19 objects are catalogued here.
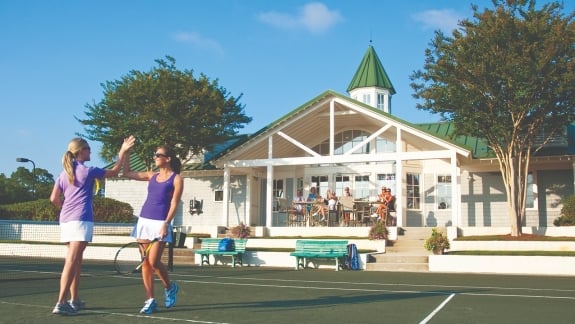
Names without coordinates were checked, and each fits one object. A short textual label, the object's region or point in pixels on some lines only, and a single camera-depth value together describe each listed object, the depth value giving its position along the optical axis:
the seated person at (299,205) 22.20
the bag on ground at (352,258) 15.20
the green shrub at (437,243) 15.67
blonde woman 6.01
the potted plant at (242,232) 21.38
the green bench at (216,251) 16.46
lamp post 31.11
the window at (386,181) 24.05
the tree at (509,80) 16.38
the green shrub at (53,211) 26.64
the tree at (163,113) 23.16
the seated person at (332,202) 21.92
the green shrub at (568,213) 18.88
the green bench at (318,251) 15.17
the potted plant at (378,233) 18.48
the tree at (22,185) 41.18
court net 13.33
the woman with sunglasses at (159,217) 6.05
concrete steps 14.87
